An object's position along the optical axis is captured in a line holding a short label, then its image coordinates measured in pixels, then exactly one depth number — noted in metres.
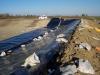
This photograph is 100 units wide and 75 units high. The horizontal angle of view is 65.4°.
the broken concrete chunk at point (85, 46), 4.39
